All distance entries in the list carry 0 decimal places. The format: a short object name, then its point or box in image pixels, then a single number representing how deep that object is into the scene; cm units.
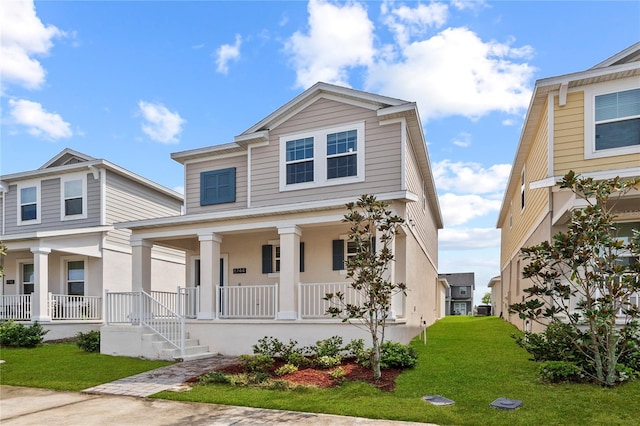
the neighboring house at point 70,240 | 1491
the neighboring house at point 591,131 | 955
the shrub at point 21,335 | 1315
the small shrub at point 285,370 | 870
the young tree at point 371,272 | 813
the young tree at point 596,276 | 689
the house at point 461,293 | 5209
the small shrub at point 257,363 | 892
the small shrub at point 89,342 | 1205
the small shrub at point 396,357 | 873
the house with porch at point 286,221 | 1102
